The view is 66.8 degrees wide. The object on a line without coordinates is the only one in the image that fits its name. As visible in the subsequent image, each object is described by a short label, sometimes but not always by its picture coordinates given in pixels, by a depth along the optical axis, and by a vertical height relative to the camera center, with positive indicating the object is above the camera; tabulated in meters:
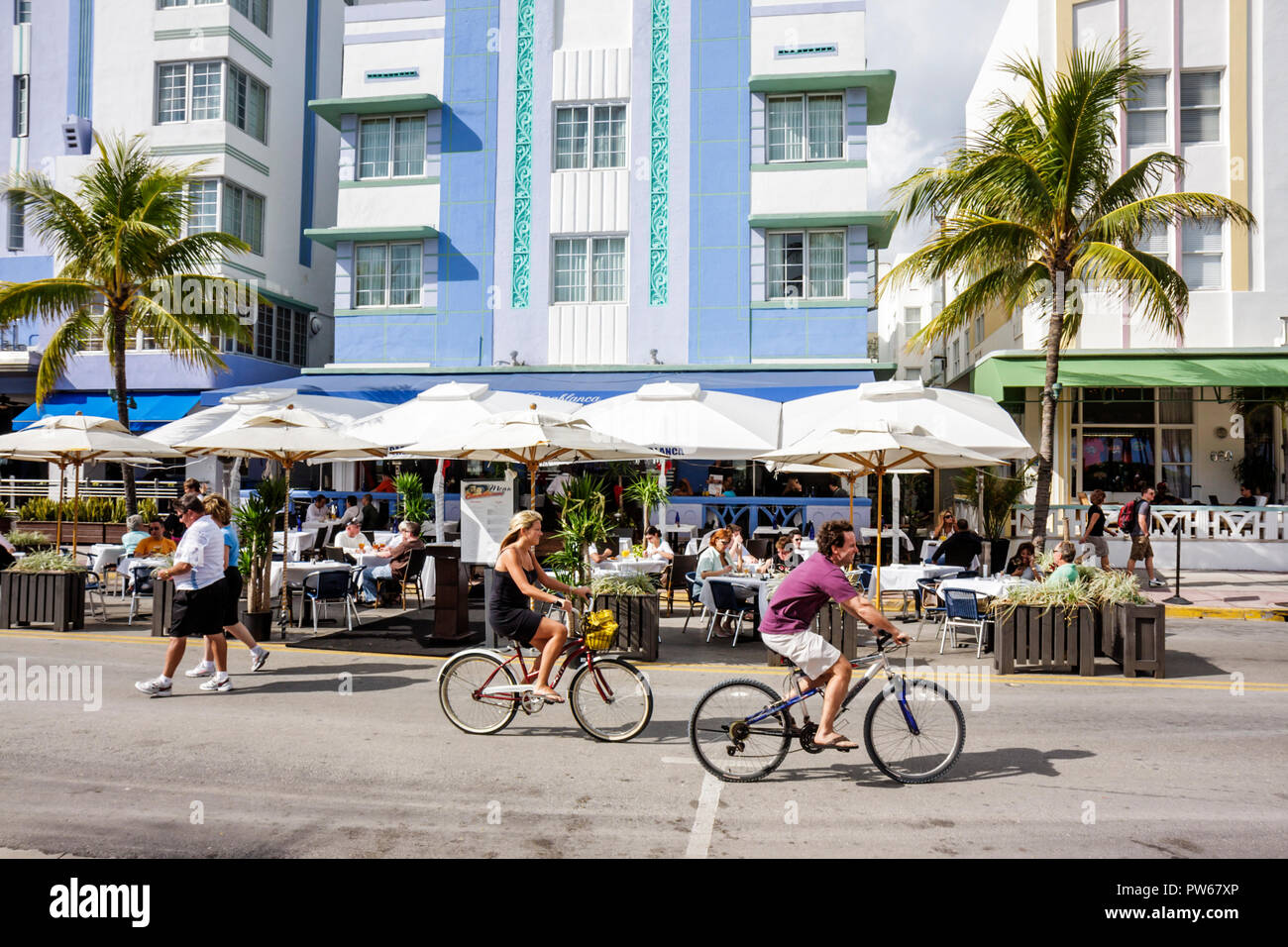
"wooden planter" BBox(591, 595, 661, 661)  10.88 -1.49
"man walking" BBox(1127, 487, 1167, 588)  16.83 -0.69
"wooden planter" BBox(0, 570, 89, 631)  12.52 -1.48
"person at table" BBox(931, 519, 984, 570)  14.27 -0.84
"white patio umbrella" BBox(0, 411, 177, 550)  14.02 +0.62
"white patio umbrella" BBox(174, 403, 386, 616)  11.74 +0.58
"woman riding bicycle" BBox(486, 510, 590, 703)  7.19 -0.84
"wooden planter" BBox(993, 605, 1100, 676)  10.14 -1.51
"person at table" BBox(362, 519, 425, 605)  14.48 -1.20
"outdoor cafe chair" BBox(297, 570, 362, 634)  12.48 -1.31
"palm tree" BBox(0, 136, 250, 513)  19.69 +4.59
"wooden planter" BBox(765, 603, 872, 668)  10.54 -1.49
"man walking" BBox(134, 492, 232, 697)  8.73 -0.96
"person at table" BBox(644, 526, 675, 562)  14.54 -0.89
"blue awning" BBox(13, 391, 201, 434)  24.14 +1.97
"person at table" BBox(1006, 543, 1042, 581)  12.72 -0.98
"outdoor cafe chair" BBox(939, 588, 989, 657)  11.13 -1.35
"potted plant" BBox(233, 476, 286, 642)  11.71 -0.70
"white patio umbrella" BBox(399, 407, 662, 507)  10.57 +0.52
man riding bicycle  6.33 -0.84
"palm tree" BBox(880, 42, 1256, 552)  15.28 +4.63
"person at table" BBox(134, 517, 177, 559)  14.21 -0.87
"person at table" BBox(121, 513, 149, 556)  15.20 -0.83
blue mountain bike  6.33 -1.56
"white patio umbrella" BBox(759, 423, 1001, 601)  11.28 +0.51
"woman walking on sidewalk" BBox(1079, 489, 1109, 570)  15.48 -0.63
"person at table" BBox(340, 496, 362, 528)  18.47 -0.54
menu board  10.88 -0.33
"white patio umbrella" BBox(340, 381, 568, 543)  14.41 +1.16
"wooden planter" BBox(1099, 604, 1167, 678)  9.95 -1.50
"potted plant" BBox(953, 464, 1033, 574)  18.78 -0.09
